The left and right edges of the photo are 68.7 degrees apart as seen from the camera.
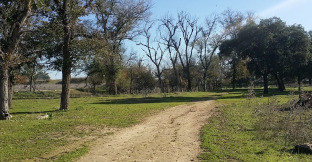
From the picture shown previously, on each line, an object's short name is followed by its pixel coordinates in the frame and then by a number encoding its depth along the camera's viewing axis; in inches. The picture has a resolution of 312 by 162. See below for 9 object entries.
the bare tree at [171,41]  1739.5
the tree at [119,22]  1168.8
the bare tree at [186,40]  1742.4
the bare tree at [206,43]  1777.2
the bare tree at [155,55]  1745.7
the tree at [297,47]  1072.4
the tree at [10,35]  430.9
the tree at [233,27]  1673.6
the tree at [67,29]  521.0
